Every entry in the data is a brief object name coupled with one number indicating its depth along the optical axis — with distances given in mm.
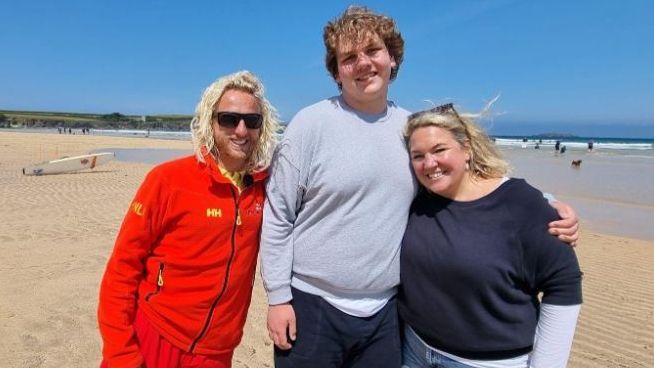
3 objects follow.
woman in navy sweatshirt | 1968
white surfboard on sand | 16544
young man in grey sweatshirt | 2182
